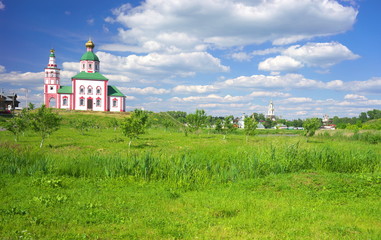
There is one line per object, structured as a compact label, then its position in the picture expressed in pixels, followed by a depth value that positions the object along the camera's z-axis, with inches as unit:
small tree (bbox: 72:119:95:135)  1226.1
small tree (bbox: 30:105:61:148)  762.2
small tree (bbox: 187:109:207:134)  1295.9
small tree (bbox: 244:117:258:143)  1243.8
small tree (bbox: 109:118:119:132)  1598.2
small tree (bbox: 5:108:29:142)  842.0
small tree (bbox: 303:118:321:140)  1291.8
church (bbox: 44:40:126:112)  2423.7
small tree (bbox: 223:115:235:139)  1307.8
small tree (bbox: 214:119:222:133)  1343.5
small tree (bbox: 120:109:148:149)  834.2
